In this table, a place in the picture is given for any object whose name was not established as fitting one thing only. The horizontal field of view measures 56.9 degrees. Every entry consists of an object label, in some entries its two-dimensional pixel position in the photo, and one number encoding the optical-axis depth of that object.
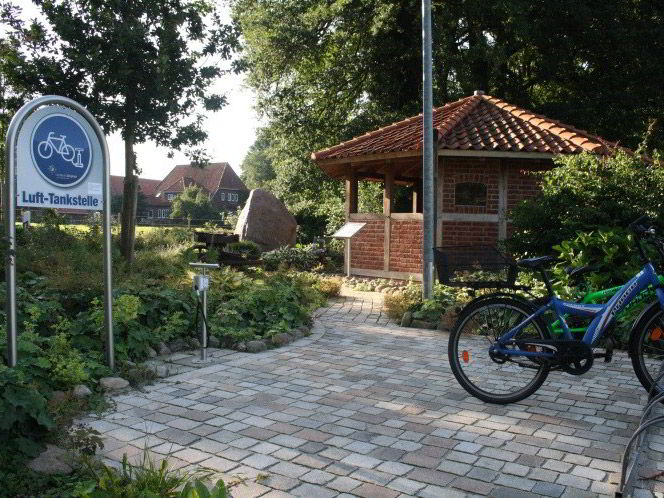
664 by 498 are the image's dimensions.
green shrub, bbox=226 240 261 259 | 16.76
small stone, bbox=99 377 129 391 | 4.92
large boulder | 21.16
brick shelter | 12.11
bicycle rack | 2.79
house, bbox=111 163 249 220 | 71.00
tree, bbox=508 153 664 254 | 8.44
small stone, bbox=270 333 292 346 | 6.89
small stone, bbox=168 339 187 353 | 6.40
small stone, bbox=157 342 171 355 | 6.21
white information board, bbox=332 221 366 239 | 13.75
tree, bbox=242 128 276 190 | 82.26
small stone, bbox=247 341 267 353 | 6.56
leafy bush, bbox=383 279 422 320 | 8.90
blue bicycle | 4.52
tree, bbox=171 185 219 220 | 51.78
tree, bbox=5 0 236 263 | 11.19
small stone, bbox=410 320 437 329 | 8.26
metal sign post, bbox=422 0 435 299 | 9.21
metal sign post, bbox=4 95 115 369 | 4.37
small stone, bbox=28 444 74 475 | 3.09
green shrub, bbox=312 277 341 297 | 11.20
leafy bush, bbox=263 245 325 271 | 16.73
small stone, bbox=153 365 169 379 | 5.39
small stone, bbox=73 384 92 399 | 4.55
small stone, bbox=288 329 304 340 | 7.24
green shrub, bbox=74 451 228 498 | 2.75
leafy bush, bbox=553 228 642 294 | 7.34
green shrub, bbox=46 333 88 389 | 4.63
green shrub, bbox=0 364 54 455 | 3.03
